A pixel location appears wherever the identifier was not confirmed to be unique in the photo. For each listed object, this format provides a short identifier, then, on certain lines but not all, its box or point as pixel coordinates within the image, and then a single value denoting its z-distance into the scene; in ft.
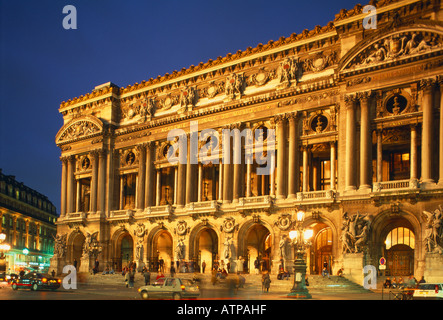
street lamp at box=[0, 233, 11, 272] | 144.91
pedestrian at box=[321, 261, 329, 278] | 138.73
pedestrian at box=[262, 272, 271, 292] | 127.85
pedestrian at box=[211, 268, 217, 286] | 129.29
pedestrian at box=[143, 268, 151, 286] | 139.13
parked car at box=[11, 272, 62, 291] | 133.28
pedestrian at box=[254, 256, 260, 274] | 161.17
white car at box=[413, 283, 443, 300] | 96.65
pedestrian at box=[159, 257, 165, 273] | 185.96
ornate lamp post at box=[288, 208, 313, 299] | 105.09
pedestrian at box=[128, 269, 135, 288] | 148.94
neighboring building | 325.83
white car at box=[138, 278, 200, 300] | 103.19
